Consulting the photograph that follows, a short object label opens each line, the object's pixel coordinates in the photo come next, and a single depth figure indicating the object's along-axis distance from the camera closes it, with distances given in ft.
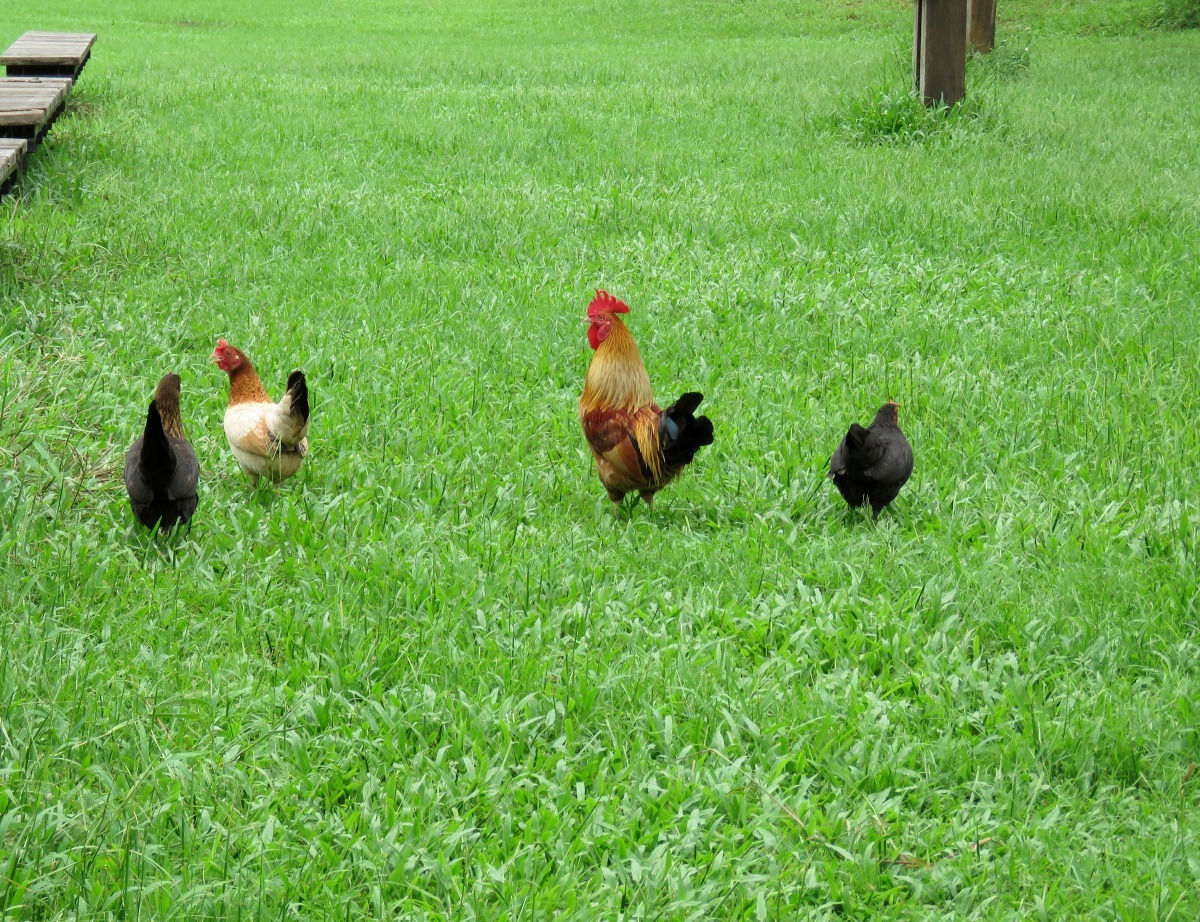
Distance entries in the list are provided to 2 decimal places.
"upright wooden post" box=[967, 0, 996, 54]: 112.78
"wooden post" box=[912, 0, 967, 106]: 74.23
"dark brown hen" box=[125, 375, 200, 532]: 26.45
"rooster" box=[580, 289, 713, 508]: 29.71
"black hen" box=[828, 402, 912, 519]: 29.66
